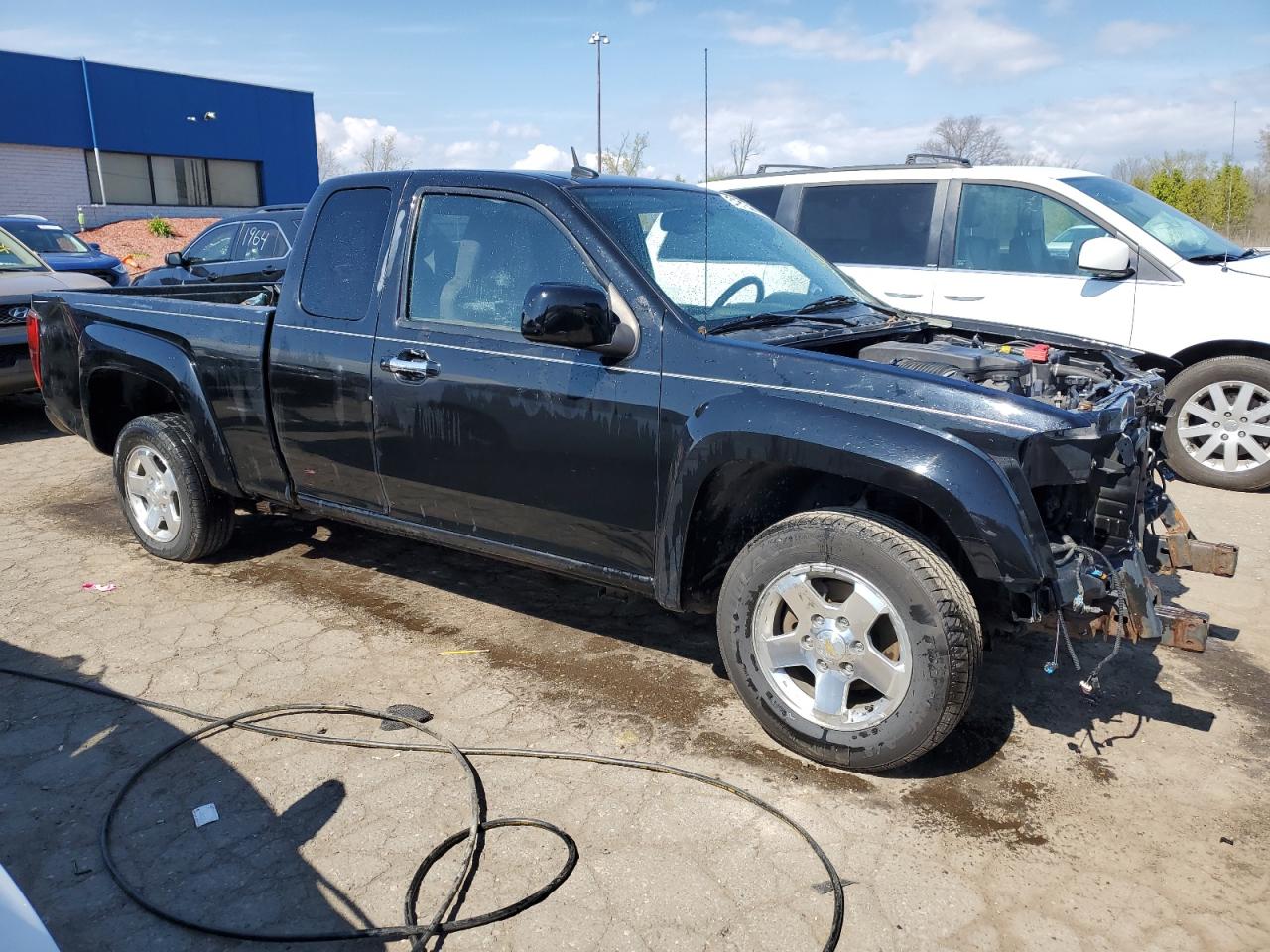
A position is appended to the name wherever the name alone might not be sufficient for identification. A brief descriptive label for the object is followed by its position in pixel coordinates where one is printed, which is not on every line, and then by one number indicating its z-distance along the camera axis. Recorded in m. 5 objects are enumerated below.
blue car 13.95
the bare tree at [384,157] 53.95
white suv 6.64
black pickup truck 3.08
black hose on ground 2.59
